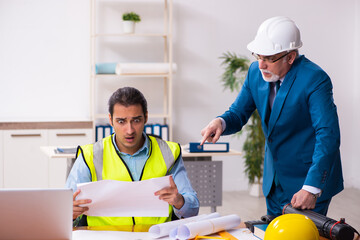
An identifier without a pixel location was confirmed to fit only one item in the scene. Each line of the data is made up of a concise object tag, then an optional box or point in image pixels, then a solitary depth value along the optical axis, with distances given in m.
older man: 2.91
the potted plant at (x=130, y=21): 6.26
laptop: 2.35
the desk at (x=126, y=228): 2.69
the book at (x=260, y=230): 2.61
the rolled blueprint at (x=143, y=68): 6.02
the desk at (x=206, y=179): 4.76
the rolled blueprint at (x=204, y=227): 2.60
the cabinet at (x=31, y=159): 5.88
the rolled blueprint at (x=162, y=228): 2.61
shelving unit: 6.17
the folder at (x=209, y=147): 4.67
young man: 2.97
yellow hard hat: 2.35
